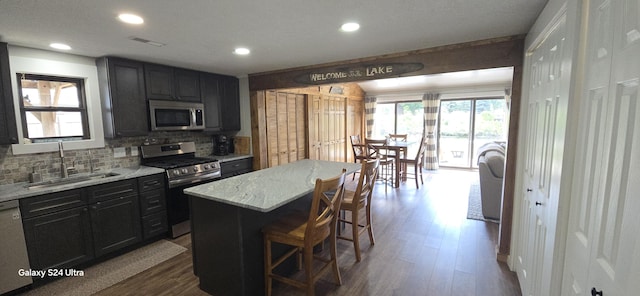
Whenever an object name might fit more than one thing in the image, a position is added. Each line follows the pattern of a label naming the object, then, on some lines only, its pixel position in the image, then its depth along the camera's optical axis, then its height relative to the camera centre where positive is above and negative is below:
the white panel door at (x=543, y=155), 1.29 -0.19
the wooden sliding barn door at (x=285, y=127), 4.50 -0.05
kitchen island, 1.91 -0.79
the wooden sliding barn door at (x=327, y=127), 5.52 -0.08
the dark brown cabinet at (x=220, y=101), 4.03 +0.37
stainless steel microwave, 3.35 +0.13
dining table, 5.08 -0.49
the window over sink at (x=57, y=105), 2.60 +0.23
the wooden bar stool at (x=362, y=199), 2.55 -0.78
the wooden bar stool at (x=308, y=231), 1.87 -0.80
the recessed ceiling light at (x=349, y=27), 2.11 +0.80
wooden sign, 2.98 +0.63
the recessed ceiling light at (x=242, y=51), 2.78 +0.80
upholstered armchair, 3.54 -0.82
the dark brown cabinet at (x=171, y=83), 3.33 +0.56
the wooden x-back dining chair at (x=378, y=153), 5.14 -0.60
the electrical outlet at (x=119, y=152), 3.30 -0.34
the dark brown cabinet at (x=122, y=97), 3.01 +0.34
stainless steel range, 3.25 -0.61
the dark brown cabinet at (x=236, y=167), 3.93 -0.66
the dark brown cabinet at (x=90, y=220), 2.33 -0.96
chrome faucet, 2.83 -0.42
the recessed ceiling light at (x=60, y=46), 2.52 +0.78
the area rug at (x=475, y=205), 3.67 -1.29
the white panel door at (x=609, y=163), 0.74 -0.13
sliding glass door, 6.32 -0.12
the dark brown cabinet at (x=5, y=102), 2.35 +0.22
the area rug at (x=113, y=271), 2.31 -1.42
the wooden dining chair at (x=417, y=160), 5.18 -0.74
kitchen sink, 2.59 -0.58
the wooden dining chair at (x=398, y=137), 6.79 -0.35
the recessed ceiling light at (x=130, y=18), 1.84 +0.77
